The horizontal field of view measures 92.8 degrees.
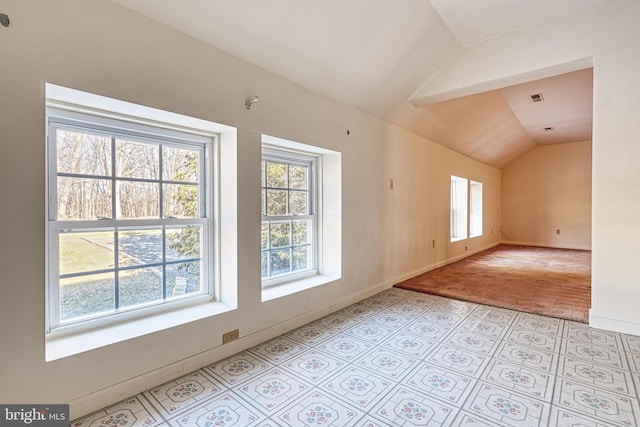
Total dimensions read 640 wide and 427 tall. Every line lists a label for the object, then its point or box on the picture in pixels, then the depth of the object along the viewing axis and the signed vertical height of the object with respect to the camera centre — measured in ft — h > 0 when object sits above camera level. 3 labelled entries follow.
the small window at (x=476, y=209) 24.82 +0.19
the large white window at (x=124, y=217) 5.84 -0.11
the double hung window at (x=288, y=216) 9.61 -0.14
